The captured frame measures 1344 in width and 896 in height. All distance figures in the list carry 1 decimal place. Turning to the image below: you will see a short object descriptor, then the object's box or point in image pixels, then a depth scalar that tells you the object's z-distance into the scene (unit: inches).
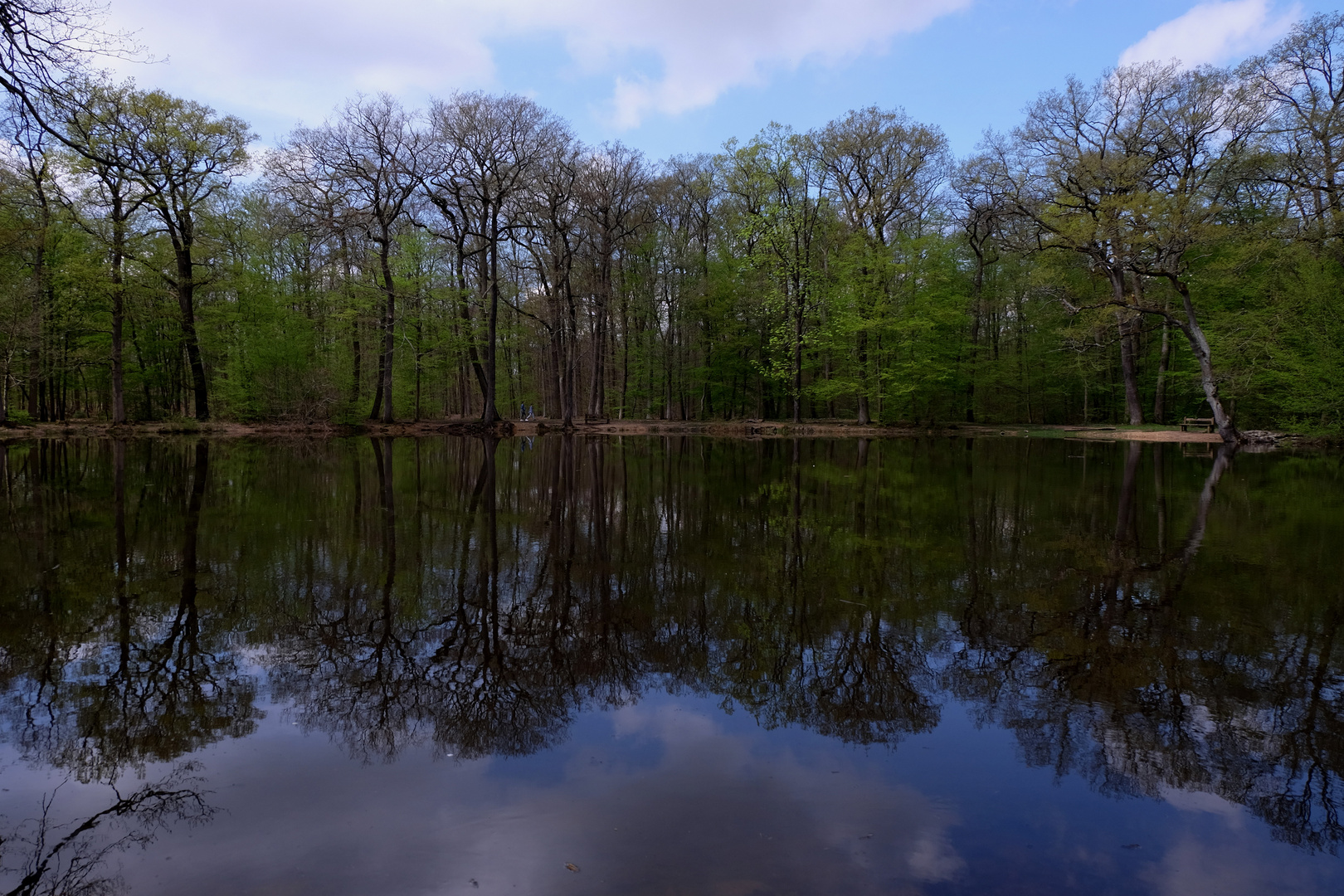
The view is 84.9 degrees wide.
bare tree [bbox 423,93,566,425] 1184.8
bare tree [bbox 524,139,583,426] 1277.1
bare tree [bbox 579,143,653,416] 1359.5
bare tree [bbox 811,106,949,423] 1364.4
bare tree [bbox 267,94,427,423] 1181.1
